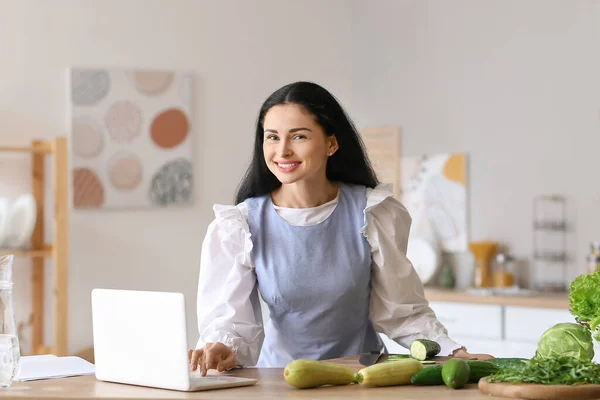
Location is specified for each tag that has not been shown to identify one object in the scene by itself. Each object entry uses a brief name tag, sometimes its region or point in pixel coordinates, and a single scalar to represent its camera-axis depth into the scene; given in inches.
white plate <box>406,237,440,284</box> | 212.3
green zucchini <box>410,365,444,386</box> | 101.6
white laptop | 98.9
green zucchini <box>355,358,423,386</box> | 101.2
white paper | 106.5
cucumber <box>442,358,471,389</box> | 100.5
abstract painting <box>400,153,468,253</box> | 212.5
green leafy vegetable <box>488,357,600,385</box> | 97.1
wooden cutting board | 96.1
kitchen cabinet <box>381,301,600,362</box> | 180.6
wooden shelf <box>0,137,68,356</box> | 189.8
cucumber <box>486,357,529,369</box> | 104.1
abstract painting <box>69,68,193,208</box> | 209.6
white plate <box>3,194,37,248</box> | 188.6
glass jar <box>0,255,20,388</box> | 100.3
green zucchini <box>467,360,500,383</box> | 102.8
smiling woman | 119.6
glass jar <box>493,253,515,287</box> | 199.6
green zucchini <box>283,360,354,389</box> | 100.7
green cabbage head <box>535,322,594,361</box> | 103.4
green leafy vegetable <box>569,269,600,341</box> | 104.6
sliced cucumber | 109.3
